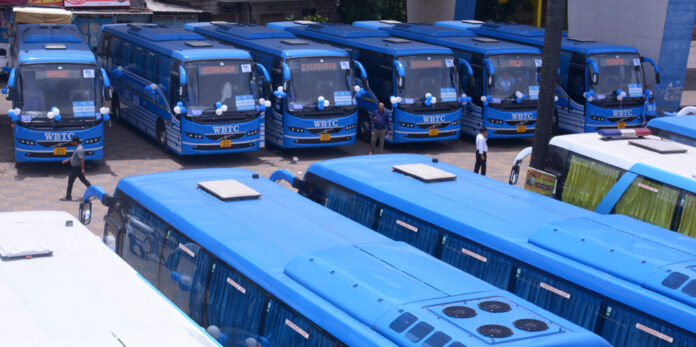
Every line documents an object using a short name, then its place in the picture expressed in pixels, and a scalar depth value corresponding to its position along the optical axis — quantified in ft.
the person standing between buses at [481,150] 60.70
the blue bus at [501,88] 75.25
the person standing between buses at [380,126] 70.85
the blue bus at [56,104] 61.62
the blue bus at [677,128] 49.37
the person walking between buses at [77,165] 55.06
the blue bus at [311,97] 69.05
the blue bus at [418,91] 72.49
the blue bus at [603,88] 75.15
